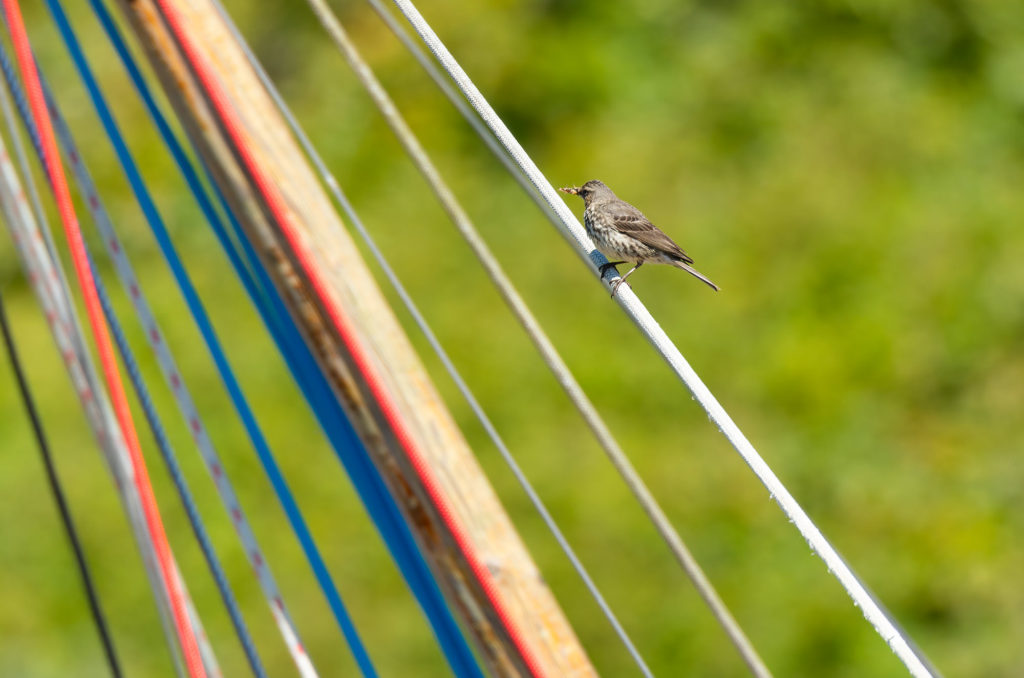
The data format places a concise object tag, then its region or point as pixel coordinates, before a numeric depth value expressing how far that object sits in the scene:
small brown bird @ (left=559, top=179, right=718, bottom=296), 10.65
